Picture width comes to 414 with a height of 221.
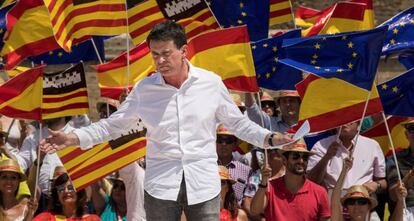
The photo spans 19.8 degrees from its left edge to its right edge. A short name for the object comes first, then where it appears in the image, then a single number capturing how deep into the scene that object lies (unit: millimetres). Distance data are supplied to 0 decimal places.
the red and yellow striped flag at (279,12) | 13617
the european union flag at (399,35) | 11992
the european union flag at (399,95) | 11773
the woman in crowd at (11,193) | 11414
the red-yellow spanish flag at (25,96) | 11039
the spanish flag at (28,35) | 12633
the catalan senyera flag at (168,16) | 12289
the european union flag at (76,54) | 13523
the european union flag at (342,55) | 10289
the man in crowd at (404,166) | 11391
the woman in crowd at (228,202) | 11109
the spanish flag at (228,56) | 10641
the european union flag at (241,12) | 12891
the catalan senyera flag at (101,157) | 10750
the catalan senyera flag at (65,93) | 11469
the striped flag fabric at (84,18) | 12258
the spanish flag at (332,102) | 10297
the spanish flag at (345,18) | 11680
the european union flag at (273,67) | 12484
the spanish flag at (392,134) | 12422
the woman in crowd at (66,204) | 10977
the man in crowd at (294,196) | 10914
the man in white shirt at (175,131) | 7652
